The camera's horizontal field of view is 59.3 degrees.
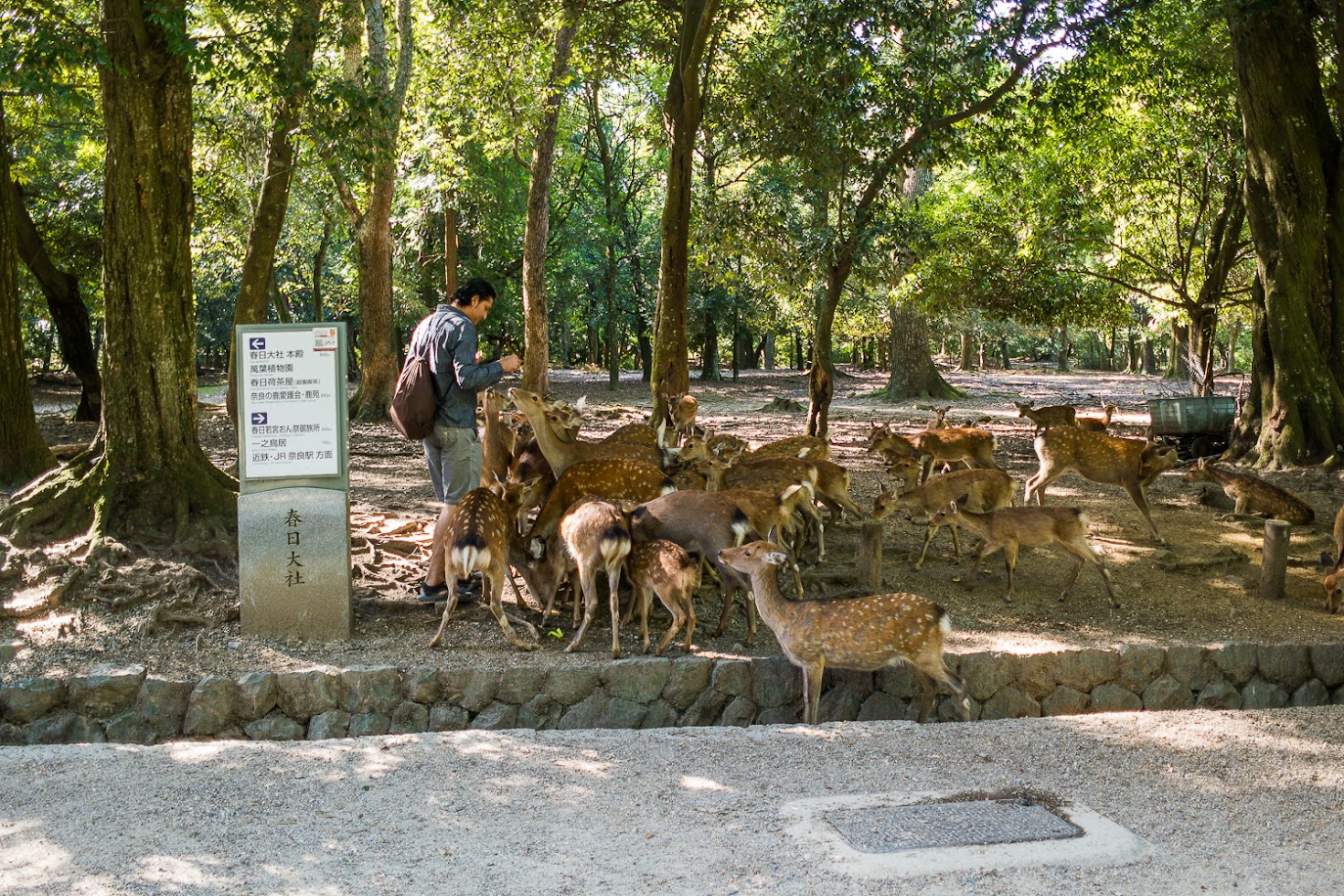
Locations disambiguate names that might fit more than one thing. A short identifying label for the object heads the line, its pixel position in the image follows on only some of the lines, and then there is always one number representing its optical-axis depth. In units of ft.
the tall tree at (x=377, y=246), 50.31
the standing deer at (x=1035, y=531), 24.22
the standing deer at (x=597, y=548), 20.04
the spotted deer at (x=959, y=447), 33.91
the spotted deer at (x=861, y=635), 18.48
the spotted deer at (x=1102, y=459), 30.53
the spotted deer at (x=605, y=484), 23.18
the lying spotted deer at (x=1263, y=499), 31.48
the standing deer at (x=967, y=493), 27.20
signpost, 20.90
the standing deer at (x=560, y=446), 25.50
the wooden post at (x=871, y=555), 23.32
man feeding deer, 21.75
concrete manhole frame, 12.42
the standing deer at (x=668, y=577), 19.99
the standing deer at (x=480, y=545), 19.85
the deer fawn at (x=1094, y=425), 43.80
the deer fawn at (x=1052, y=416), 45.44
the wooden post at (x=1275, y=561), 24.44
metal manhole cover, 13.10
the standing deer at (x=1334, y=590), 24.02
